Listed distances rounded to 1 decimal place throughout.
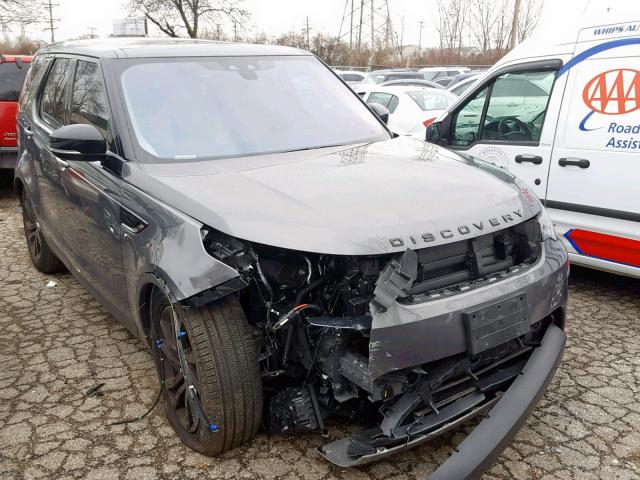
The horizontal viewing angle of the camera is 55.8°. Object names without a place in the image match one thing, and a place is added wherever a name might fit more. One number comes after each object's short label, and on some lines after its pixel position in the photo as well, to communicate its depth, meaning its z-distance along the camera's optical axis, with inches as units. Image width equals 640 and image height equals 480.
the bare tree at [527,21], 1519.9
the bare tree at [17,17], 1086.4
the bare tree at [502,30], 1616.6
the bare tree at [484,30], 1670.8
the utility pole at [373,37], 1660.2
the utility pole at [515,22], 967.6
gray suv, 93.3
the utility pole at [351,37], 1657.2
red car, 308.8
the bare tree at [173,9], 1095.0
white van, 161.8
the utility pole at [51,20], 1269.1
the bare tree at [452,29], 1766.7
